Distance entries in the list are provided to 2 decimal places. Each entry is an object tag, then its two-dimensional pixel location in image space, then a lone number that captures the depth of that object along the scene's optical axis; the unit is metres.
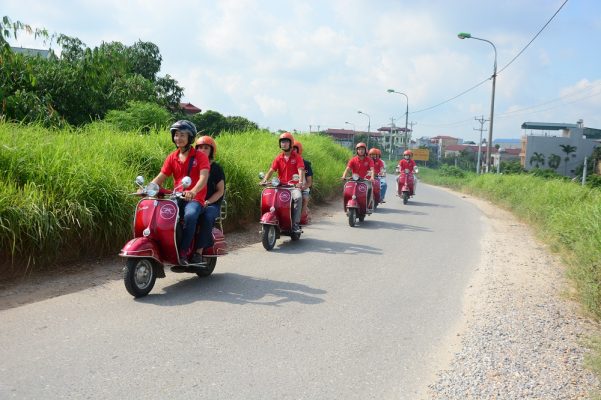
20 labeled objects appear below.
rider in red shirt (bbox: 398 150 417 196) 21.62
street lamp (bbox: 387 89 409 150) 50.94
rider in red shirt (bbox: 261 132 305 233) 10.27
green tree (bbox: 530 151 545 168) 85.11
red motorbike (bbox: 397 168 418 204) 21.38
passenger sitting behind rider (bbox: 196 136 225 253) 6.91
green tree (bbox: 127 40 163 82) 35.62
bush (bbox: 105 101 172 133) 15.29
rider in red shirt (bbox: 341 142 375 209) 14.42
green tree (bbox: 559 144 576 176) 83.19
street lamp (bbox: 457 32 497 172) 29.19
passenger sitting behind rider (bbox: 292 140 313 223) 11.21
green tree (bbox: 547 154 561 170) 83.19
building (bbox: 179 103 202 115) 62.62
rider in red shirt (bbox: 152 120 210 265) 6.55
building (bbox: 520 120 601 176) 84.19
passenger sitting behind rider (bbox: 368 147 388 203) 17.67
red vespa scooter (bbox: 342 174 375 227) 13.61
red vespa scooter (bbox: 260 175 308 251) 9.87
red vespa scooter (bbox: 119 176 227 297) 5.95
